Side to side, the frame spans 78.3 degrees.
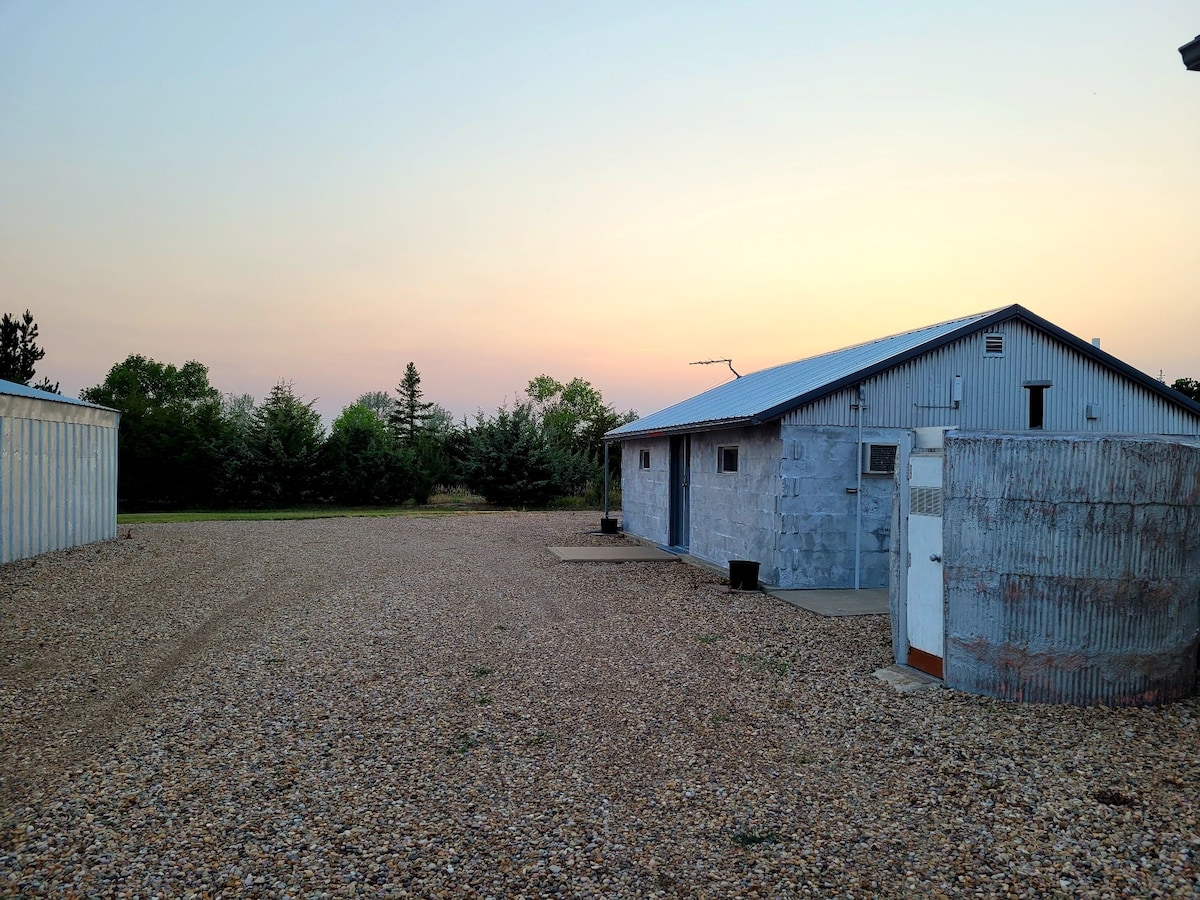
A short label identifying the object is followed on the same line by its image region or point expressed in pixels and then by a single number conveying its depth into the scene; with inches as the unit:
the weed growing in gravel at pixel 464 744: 183.2
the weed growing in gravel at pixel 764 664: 259.3
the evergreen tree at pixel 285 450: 1111.0
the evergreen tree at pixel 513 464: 1098.7
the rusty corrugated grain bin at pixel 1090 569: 206.1
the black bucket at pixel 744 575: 407.5
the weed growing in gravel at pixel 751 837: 138.6
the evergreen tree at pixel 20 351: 1311.5
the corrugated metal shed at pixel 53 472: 487.8
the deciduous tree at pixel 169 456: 1105.4
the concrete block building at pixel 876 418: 409.1
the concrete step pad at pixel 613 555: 538.6
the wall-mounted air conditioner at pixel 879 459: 410.3
